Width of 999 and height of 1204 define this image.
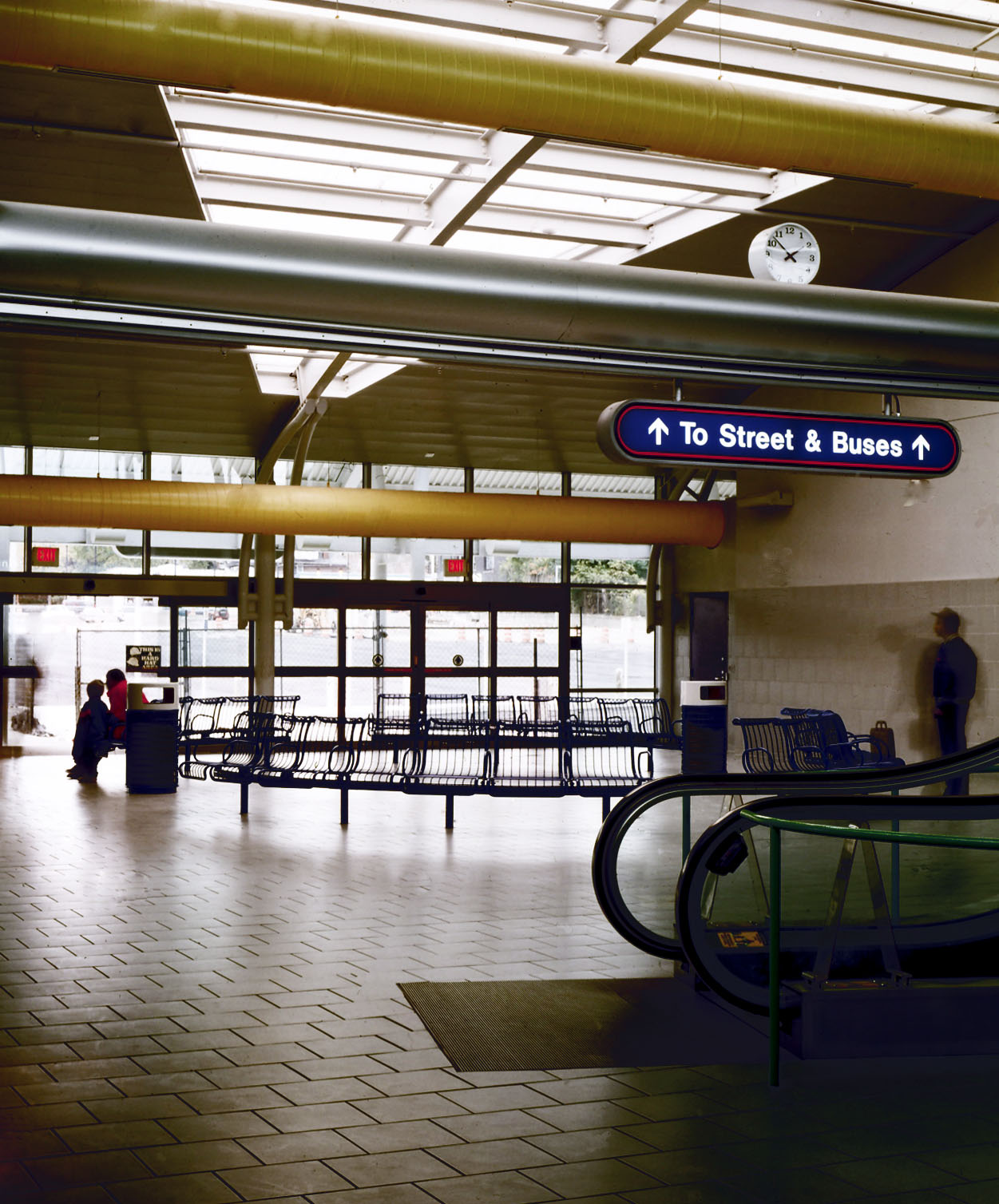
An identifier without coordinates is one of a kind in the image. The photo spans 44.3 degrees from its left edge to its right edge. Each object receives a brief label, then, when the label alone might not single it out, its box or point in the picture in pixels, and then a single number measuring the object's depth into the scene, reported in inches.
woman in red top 560.1
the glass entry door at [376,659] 703.7
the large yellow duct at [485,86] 185.0
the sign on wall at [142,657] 665.6
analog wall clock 302.8
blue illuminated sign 226.1
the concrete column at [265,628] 660.1
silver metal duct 215.8
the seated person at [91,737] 539.5
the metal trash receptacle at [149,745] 501.4
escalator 189.9
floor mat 178.2
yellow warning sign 209.6
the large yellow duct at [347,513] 527.8
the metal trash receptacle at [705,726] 522.0
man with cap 458.9
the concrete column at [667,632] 736.3
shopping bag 469.7
